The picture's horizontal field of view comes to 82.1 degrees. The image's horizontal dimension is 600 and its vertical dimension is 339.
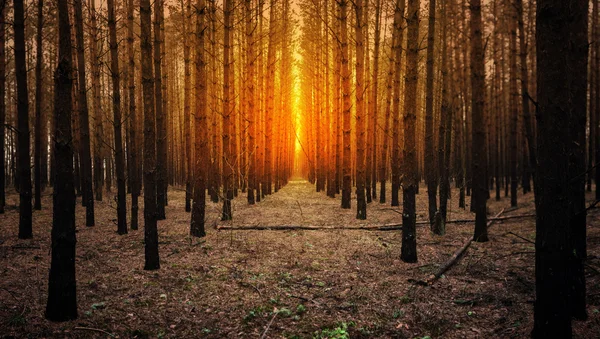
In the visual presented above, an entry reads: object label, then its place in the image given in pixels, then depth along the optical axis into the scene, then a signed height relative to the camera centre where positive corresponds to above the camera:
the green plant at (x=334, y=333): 3.77 -1.86
